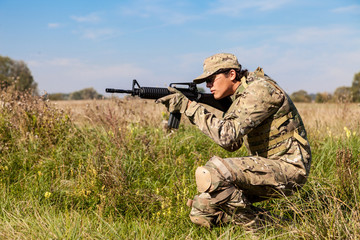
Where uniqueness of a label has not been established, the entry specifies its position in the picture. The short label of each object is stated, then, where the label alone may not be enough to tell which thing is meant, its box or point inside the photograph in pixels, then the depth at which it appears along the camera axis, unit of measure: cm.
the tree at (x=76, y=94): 5988
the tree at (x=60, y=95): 4341
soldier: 291
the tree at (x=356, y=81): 4258
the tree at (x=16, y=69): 4509
